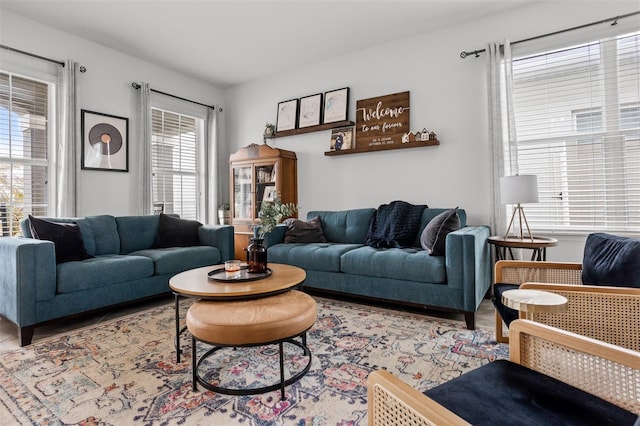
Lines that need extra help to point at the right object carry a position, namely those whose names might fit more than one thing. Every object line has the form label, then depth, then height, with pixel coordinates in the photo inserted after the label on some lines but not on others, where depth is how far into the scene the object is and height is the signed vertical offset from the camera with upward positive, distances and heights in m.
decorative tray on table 2.00 -0.36
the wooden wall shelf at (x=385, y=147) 3.60 +0.78
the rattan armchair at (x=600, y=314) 1.44 -0.44
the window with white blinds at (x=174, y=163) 4.55 +0.78
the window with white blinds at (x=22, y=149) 3.29 +0.72
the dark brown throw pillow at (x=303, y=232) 3.72 -0.17
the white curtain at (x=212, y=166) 5.16 +0.79
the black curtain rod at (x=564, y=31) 2.83 +1.63
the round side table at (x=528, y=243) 2.69 -0.24
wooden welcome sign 3.83 +1.10
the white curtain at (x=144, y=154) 4.18 +0.81
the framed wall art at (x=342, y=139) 4.17 +0.96
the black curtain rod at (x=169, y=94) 4.21 +1.68
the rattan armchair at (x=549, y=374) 0.78 -0.44
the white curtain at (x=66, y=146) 3.53 +0.77
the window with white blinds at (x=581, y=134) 2.85 +0.71
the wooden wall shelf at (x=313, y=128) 4.21 +1.15
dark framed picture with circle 3.77 +0.90
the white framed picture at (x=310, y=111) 4.43 +1.40
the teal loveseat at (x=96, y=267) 2.26 -0.38
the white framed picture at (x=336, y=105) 4.21 +1.40
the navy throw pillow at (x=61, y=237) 2.67 -0.13
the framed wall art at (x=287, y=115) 4.65 +1.41
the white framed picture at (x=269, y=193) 4.47 +0.32
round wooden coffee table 1.74 -0.38
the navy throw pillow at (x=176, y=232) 3.64 -0.15
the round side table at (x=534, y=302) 1.38 -0.37
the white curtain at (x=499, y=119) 3.21 +0.91
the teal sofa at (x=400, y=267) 2.49 -0.43
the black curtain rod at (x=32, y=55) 3.23 +1.65
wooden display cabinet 4.43 +0.48
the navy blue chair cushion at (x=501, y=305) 1.83 -0.52
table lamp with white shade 2.71 +0.20
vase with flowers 2.17 -0.10
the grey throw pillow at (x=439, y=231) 2.71 -0.13
